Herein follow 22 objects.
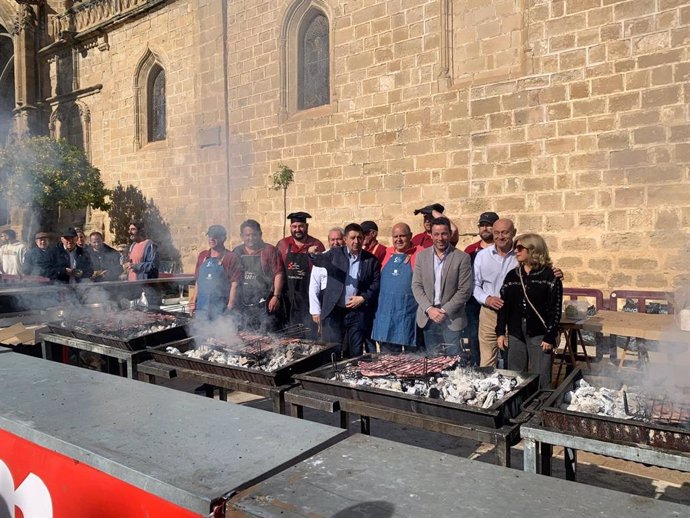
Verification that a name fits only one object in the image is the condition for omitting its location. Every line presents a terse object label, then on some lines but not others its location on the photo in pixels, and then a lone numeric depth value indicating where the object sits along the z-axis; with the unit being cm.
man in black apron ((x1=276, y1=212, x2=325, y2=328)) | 597
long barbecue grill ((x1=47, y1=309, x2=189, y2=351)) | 445
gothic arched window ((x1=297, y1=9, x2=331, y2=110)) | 1073
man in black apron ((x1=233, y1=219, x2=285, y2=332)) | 555
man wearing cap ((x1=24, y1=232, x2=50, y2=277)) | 776
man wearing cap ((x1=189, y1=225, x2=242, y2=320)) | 545
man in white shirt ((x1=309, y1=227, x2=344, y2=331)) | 557
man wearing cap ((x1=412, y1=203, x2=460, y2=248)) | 603
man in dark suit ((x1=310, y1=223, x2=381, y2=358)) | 531
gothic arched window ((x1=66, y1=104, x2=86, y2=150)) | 1708
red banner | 180
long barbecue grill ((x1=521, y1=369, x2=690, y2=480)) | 230
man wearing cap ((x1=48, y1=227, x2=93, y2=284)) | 777
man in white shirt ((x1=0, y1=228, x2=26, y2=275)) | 972
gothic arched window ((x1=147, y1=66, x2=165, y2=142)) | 1465
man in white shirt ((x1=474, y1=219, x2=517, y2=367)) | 501
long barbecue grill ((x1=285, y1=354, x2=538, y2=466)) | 263
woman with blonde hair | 426
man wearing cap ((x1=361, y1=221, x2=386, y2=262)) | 623
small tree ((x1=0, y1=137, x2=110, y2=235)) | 1473
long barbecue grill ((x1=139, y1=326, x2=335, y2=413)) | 341
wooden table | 475
